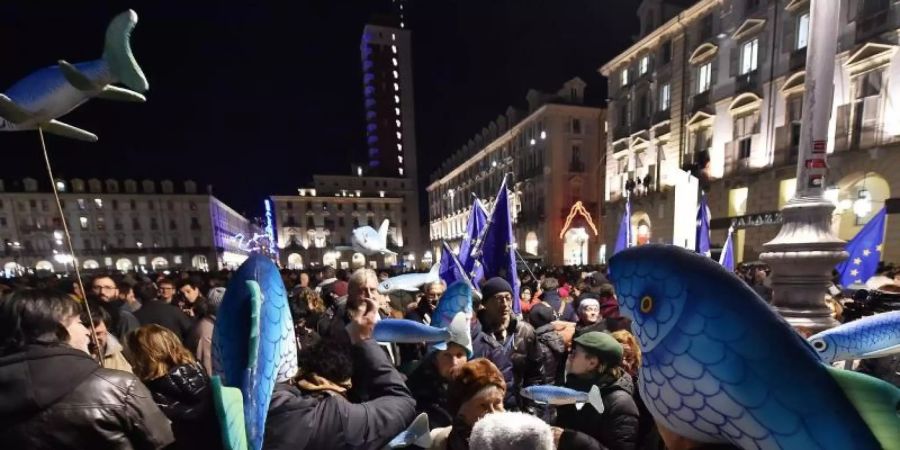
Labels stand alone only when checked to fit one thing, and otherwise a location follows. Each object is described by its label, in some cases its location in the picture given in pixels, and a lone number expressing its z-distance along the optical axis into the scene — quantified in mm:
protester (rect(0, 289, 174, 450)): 1688
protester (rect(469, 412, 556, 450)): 1340
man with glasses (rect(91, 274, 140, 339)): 4293
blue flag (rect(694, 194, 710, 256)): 6542
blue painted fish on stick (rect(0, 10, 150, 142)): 1729
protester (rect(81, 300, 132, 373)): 3151
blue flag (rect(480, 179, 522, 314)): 5039
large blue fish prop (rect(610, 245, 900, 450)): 878
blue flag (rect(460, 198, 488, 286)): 5543
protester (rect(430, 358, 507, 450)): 1887
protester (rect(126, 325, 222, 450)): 1782
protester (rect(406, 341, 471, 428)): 2812
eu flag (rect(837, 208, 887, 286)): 6284
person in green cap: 2070
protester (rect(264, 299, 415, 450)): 1554
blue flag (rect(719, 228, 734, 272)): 6604
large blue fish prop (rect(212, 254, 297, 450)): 1230
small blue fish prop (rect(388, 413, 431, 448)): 1839
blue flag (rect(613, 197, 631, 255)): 6804
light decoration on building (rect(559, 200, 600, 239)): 24350
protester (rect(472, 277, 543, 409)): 3428
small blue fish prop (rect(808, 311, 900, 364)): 1366
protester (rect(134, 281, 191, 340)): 4348
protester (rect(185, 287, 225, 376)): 3568
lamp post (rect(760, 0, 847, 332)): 3744
